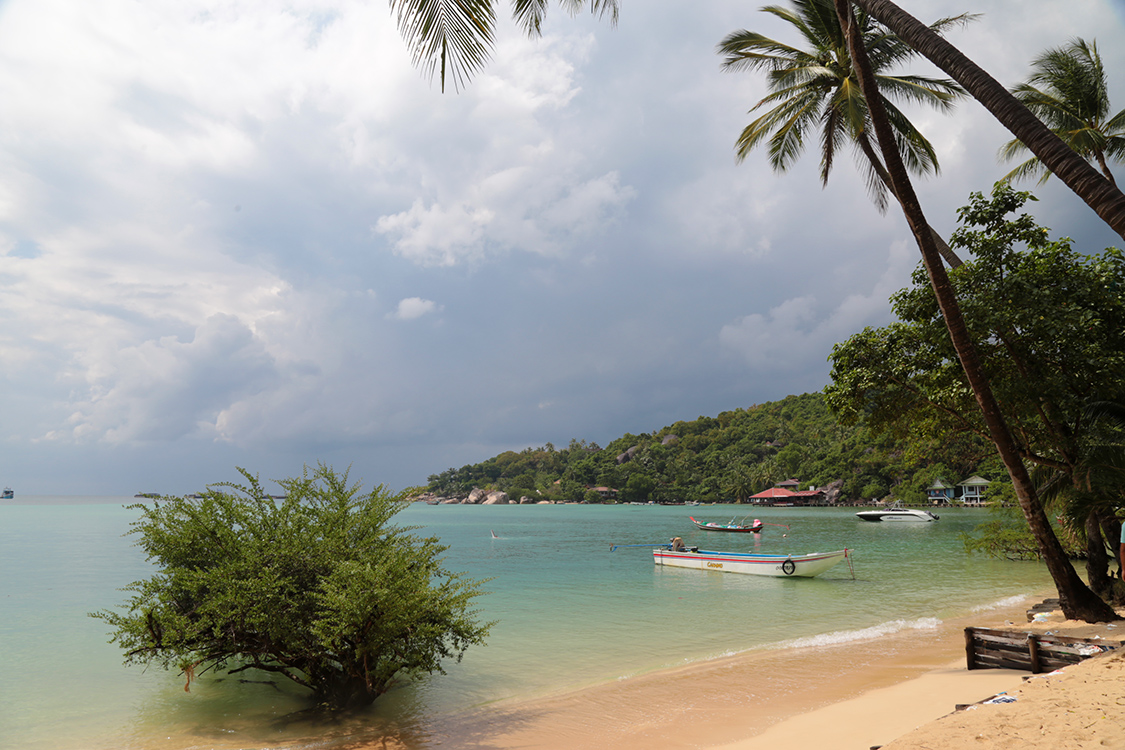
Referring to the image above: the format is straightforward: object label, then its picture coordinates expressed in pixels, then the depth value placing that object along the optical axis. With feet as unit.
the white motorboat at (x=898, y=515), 202.90
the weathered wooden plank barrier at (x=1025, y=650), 23.20
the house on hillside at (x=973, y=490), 257.42
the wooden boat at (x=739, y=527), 156.56
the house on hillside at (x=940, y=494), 274.98
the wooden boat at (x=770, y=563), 76.54
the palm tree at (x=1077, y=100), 48.39
